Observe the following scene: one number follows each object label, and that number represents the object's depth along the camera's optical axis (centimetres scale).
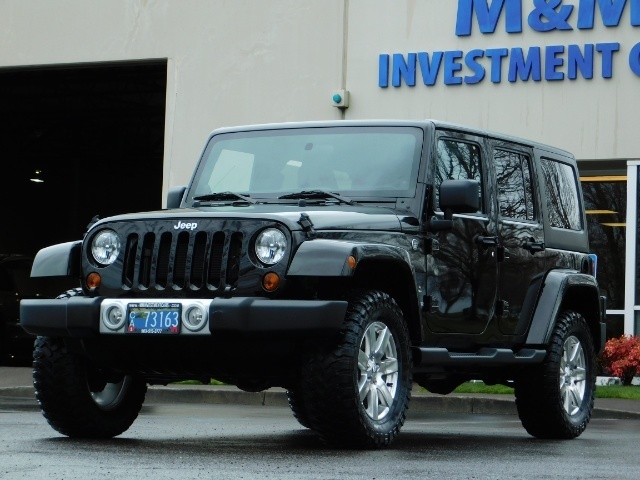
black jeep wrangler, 1025
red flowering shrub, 2351
